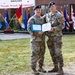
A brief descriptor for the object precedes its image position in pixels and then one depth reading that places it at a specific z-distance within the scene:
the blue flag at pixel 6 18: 30.97
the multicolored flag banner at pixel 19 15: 26.42
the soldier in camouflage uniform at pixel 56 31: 7.92
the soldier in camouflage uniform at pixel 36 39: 7.96
